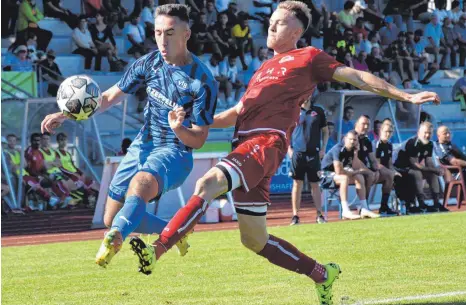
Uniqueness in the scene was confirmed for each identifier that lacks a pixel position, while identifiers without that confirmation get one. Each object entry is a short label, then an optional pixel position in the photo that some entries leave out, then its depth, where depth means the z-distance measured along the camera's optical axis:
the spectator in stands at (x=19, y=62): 22.22
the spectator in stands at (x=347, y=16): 29.88
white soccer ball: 8.51
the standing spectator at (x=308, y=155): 17.28
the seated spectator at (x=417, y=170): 19.20
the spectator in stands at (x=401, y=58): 30.44
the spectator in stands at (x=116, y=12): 25.10
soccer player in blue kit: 8.37
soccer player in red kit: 7.44
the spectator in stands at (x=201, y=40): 25.66
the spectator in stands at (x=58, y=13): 24.53
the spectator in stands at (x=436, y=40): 32.91
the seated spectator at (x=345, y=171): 18.14
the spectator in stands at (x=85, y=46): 24.19
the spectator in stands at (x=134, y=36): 24.81
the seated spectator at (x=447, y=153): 20.03
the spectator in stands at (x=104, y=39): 24.36
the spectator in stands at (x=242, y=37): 26.89
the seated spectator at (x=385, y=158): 18.80
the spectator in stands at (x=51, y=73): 22.56
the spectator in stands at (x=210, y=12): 26.84
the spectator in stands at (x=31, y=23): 23.30
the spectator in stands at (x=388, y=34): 31.56
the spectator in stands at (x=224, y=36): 26.44
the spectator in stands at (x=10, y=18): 23.44
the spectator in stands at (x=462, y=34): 33.78
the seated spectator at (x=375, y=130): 23.33
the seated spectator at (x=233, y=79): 25.86
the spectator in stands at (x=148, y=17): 25.06
